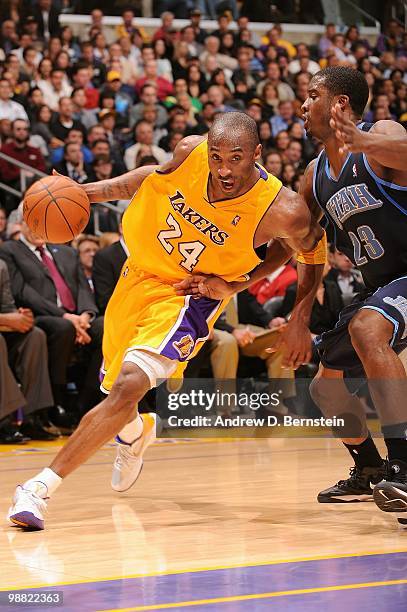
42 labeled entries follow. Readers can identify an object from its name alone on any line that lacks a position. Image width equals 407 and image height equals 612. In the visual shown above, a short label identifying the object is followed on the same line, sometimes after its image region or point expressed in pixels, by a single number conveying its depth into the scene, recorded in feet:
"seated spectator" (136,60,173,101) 51.96
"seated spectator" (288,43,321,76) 60.59
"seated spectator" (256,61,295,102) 56.85
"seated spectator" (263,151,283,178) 42.63
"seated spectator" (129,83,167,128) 48.96
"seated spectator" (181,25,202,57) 57.72
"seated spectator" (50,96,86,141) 44.73
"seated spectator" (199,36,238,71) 57.52
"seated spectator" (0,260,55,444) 28.63
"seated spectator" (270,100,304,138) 53.98
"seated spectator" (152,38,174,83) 54.96
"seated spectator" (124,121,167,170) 44.70
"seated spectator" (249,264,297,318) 35.03
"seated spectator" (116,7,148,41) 57.36
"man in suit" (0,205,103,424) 29.99
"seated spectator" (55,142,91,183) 40.96
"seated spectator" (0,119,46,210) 40.52
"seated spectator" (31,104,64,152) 43.93
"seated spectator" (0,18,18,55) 51.08
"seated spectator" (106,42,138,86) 52.22
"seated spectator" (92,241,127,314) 31.50
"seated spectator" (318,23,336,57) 64.49
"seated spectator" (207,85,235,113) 51.90
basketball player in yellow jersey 16.70
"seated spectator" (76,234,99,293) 33.37
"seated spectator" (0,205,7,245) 30.58
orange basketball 17.26
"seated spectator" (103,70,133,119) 49.26
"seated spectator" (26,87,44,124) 45.19
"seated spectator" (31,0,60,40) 54.95
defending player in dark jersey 15.69
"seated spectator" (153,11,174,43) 57.21
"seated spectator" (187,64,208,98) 53.83
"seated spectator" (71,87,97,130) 47.19
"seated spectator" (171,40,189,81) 55.21
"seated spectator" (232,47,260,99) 57.21
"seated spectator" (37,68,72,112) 47.67
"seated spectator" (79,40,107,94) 51.07
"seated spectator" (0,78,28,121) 43.55
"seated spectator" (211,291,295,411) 32.12
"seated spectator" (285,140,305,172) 49.55
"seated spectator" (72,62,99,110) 48.78
